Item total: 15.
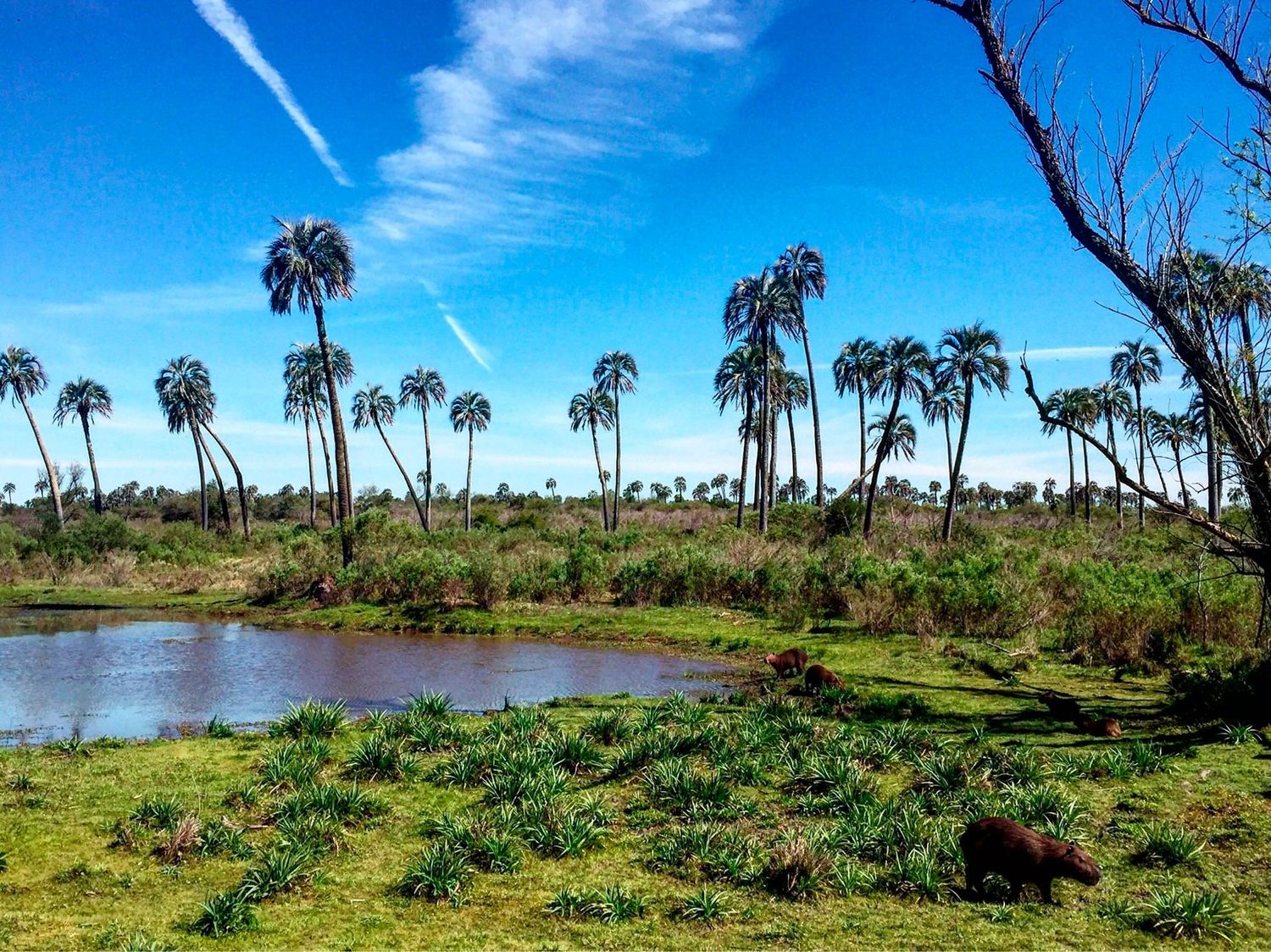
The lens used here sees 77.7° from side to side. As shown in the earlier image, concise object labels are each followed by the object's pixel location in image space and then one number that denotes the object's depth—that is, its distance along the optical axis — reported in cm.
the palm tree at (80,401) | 6075
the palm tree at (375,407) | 6856
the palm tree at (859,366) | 4750
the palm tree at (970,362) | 4178
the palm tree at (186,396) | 5734
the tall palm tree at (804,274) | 4781
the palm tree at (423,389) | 6731
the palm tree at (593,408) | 6631
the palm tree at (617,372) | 6312
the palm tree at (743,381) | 4909
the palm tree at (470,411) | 6862
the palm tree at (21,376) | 5628
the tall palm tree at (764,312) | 4503
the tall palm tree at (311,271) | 3384
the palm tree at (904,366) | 4053
